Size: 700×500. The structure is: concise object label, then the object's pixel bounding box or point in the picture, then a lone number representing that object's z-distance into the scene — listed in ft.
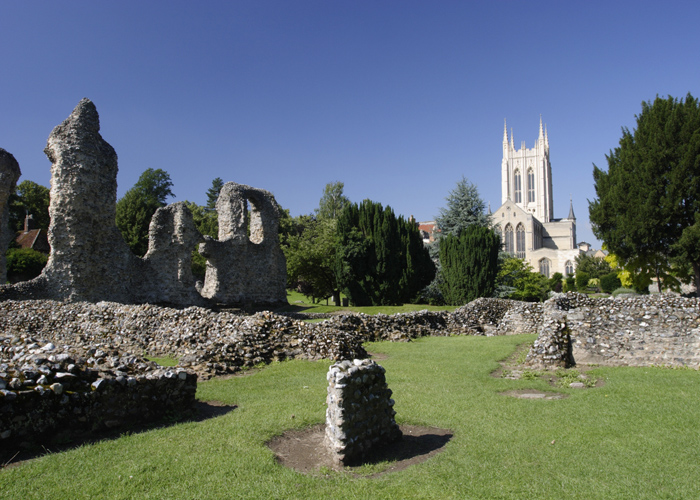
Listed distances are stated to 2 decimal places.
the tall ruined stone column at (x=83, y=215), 60.64
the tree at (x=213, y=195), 214.20
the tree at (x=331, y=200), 183.59
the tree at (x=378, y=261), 99.09
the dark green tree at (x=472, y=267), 94.38
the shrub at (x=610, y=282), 148.87
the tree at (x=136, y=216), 128.67
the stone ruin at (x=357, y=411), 14.78
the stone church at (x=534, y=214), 301.02
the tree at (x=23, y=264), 102.12
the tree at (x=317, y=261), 111.65
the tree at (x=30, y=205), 136.46
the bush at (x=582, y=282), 180.75
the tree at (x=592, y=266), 189.62
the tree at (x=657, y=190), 72.54
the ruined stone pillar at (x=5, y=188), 60.90
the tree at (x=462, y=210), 117.08
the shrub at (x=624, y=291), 95.94
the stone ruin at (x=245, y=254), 84.33
